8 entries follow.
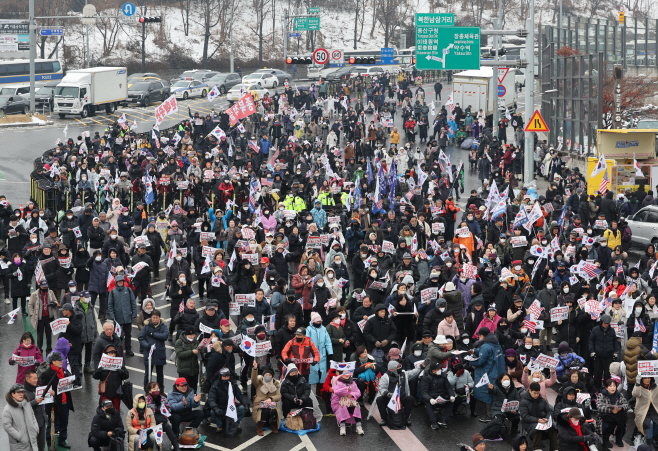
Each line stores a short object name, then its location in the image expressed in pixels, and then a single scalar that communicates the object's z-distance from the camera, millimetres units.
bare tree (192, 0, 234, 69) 84500
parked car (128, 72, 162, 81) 62231
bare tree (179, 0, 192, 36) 90750
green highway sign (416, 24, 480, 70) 31203
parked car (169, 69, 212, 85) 60844
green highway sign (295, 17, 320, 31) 66188
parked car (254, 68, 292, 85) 63009
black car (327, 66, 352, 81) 62750
